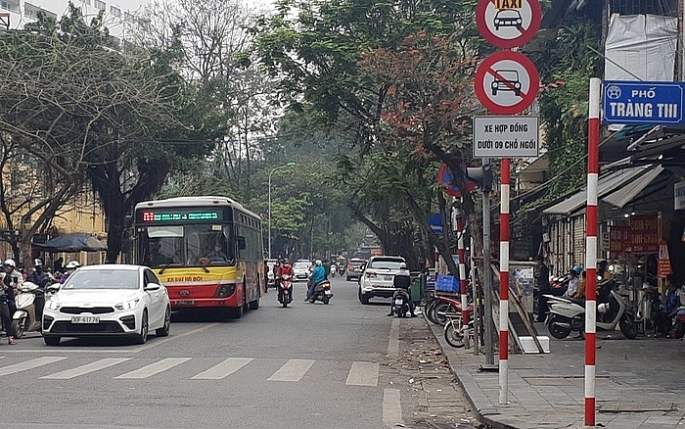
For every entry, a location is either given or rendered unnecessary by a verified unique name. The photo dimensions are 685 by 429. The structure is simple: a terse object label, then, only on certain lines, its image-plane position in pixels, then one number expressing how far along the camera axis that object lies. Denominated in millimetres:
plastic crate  23547
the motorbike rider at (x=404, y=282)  29109
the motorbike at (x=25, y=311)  20375
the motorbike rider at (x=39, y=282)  22328
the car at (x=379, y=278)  37500
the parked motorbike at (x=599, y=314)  19516
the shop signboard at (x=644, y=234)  21297
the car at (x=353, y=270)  75312
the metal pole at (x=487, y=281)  13484
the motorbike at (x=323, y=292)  37156
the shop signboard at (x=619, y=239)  22031
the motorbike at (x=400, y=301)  29172
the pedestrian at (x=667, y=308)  19250
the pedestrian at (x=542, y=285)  25656
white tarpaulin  18391
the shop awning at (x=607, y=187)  19234
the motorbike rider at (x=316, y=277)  37416
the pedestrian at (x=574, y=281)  22625
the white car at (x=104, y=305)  17984
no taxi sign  10867
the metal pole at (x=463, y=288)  17109
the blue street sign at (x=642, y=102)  9102
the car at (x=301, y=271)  68188
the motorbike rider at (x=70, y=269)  26091
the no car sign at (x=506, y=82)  10727
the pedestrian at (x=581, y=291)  20672
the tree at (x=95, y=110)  30250
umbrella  42188
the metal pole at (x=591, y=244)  8508
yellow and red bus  24859
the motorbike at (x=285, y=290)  34875
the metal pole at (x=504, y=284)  10477
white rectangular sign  10992
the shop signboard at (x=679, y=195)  17500
